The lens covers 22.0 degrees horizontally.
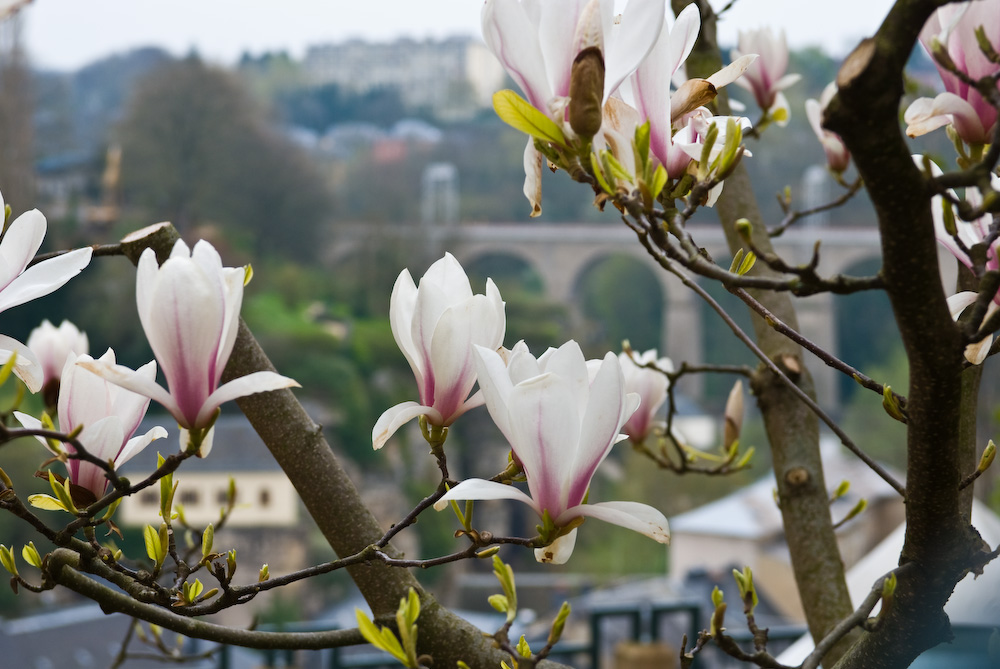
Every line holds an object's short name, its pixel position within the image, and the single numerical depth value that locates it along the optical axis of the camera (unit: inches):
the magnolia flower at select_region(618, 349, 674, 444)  73.0
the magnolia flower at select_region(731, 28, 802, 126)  79.5
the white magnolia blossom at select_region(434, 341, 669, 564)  46.0
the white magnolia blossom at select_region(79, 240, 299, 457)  45.2
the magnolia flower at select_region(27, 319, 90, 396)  59.1
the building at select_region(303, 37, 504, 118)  2022.8
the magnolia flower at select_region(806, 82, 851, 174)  70.3
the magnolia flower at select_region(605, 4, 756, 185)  46.8
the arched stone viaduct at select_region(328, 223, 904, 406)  1447.0
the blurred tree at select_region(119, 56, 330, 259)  1454.5
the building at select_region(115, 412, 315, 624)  955.8
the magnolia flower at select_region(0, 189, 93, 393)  47.7
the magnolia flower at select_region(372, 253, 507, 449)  48.4
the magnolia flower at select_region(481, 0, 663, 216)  45.7
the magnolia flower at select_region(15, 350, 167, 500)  48.2
